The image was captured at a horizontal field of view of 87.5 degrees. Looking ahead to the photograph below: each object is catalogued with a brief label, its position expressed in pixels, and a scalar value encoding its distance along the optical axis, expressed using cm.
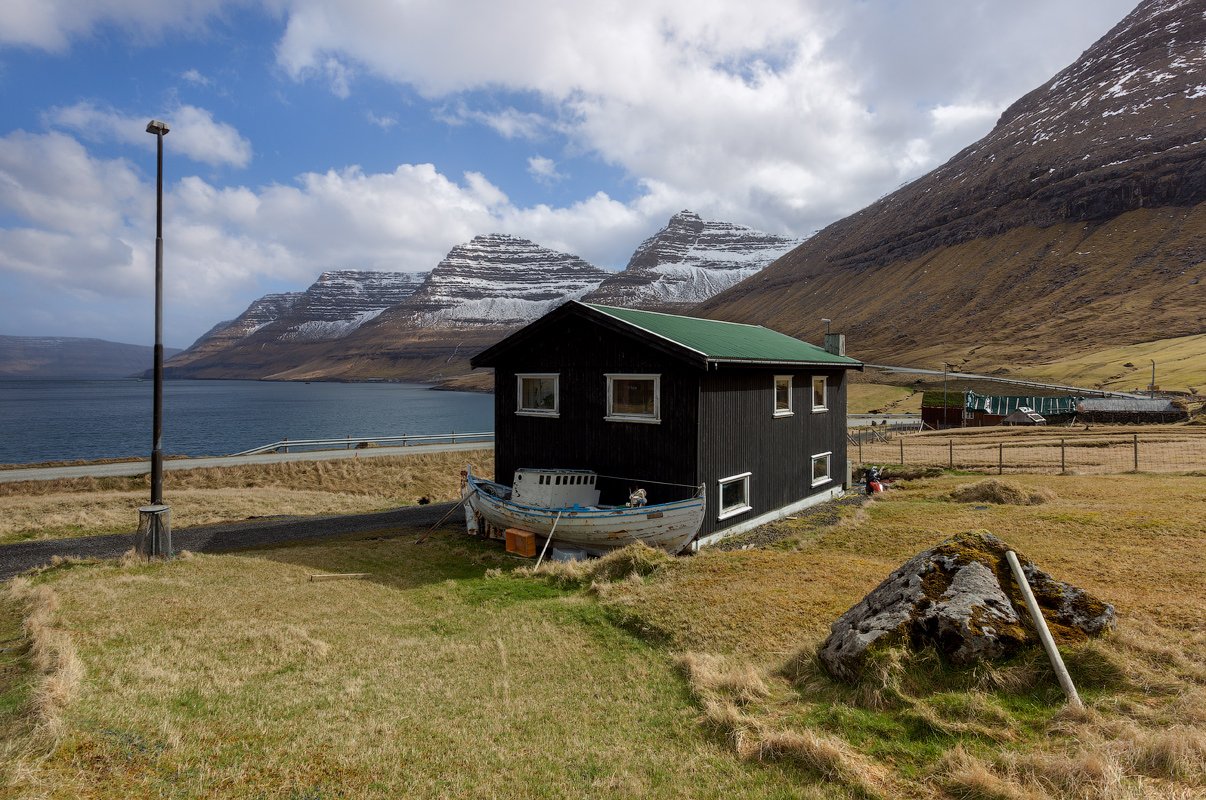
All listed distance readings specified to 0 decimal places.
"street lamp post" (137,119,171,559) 1603
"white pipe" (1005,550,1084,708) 669
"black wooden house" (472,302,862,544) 1727
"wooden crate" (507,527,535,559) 1705
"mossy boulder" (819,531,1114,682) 757
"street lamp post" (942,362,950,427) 6431
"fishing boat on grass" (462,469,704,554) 1603
